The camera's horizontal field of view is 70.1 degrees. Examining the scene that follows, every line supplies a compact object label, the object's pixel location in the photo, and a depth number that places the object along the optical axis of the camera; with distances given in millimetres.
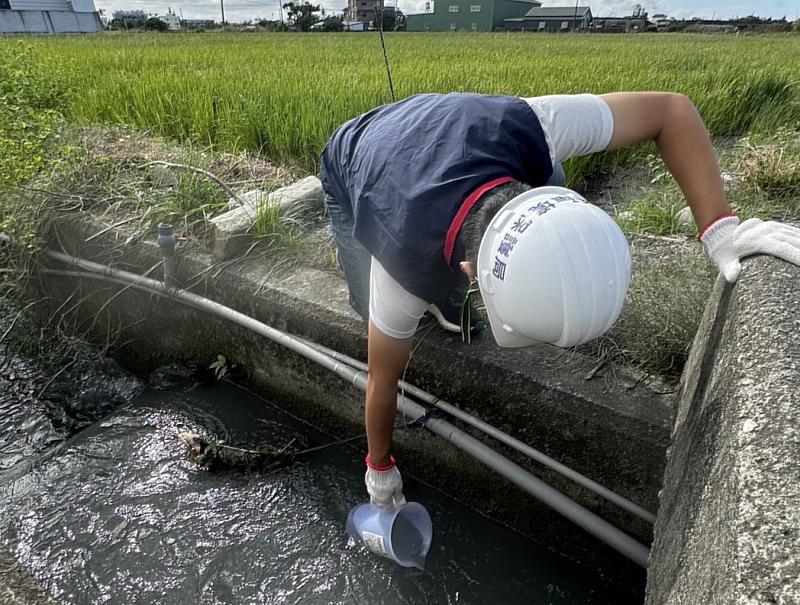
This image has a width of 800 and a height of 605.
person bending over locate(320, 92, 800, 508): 1121
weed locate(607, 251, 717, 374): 1667
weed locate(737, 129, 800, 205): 2609
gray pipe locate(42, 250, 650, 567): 1522
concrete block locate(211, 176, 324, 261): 2381
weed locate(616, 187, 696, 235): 2463
